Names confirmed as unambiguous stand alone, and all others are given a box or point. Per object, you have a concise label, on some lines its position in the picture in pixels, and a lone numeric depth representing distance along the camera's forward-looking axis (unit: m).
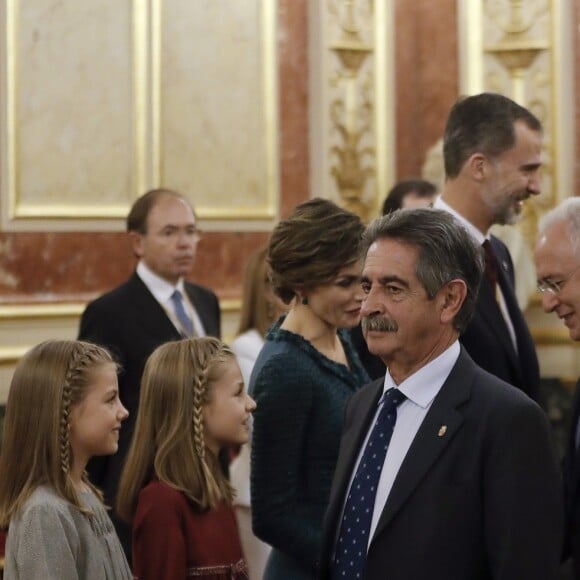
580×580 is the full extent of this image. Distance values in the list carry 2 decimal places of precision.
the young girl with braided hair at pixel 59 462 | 4.86
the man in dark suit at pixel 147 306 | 7.89
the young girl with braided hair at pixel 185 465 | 5.30
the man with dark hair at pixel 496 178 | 6.63
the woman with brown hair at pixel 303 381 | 5.29
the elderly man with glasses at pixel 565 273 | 5.31
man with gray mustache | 4.05
